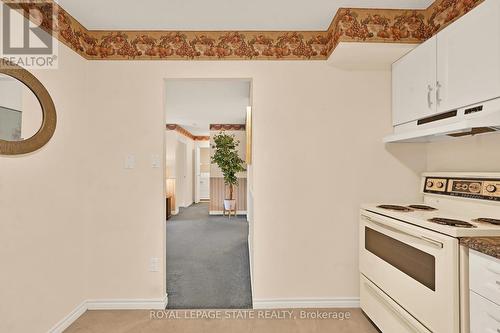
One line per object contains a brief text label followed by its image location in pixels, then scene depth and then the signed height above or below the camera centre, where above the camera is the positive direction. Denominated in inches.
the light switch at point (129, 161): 95.0 +2.3
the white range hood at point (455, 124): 56.2 +10.9
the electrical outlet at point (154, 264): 95.3 -34.8
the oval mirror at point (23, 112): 63.1 +14.4
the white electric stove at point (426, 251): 54.0 -20.6
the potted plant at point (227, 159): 248.5 +7.9
